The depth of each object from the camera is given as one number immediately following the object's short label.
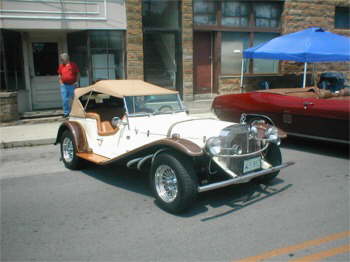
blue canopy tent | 10.05
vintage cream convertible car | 4.16
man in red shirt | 9.77
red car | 6.52
